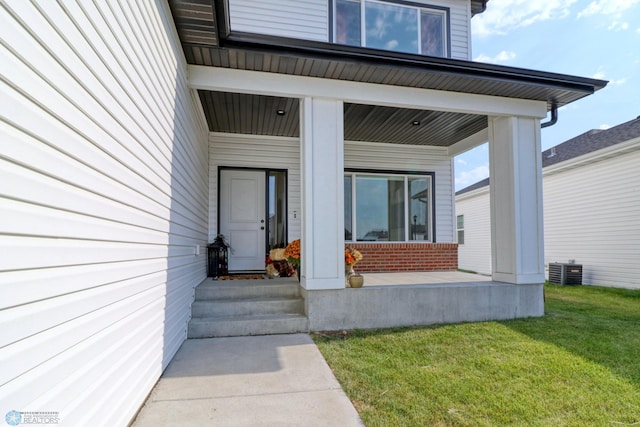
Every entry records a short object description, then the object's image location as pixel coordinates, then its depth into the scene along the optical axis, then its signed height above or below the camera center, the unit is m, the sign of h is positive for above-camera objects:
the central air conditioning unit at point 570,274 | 8.90 -1.14
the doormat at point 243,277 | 5.74 -0.80
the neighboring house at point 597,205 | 8.05 +0.70
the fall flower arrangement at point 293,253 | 5.10 -0.33
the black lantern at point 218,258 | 5.98 -0.47
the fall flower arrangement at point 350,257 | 4.81 -0.37
